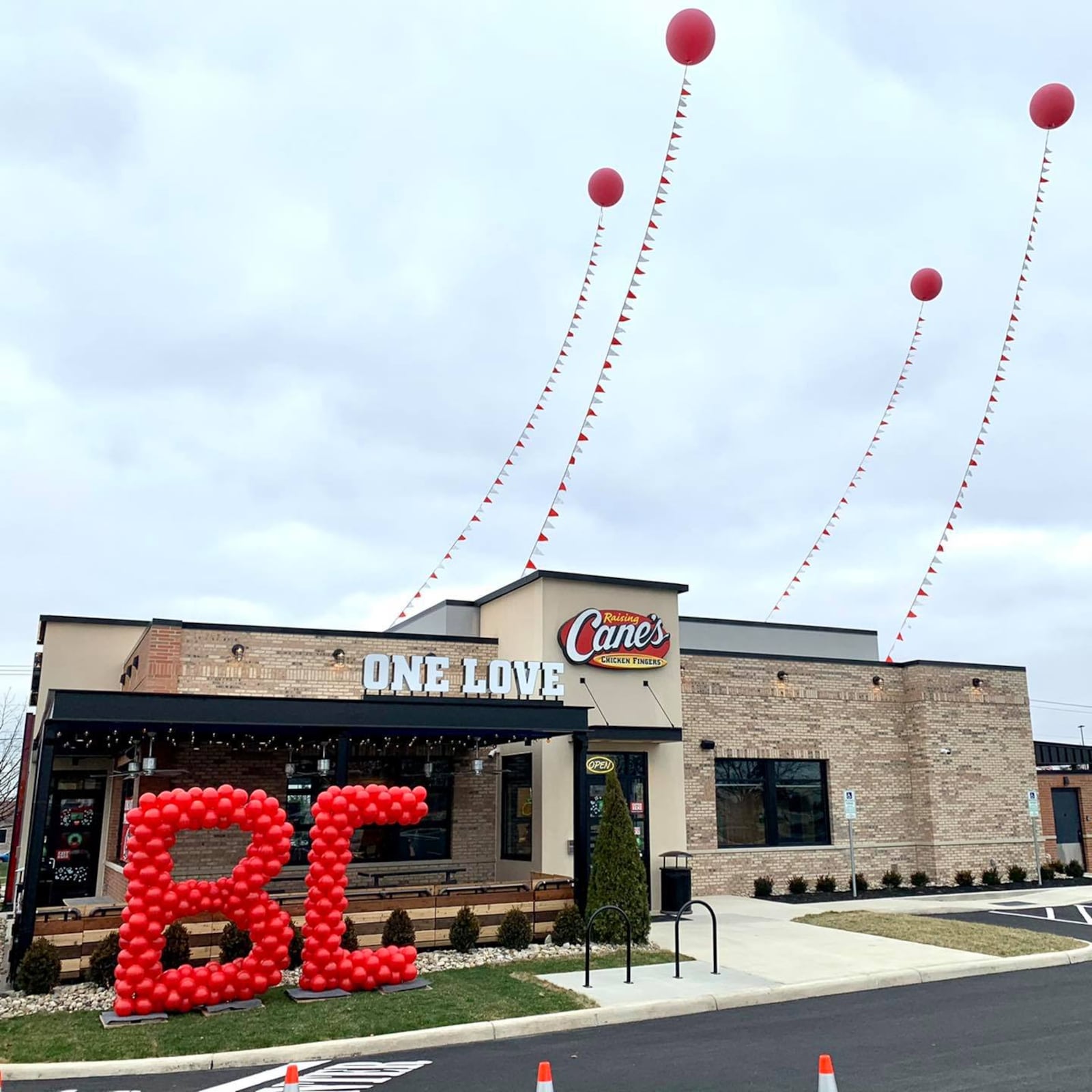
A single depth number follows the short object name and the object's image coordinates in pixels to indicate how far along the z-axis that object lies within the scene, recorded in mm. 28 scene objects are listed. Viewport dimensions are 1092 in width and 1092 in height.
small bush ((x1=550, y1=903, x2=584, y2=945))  15391
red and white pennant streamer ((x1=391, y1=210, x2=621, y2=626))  16547
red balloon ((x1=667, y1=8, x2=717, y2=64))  11555
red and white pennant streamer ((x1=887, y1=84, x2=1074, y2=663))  13586
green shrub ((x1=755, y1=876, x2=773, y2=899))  22250
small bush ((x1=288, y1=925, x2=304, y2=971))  13562
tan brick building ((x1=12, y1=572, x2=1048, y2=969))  16375
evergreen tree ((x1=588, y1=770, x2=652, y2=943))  15297
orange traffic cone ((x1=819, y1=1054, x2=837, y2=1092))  6609
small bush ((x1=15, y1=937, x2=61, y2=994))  12062
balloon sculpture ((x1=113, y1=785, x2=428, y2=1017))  11297
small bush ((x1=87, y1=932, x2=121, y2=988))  12430
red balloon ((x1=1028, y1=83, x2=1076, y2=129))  13586
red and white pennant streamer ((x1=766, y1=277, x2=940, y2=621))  16922
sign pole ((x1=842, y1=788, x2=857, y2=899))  22328
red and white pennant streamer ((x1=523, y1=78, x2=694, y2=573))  14203
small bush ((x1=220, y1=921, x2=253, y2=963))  13031
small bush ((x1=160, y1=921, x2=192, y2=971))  12711
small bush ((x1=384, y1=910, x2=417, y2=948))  14305
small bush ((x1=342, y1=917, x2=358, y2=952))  13492
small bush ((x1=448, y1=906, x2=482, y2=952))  14672
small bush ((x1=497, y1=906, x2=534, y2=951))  14969
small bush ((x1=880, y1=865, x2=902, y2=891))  24078
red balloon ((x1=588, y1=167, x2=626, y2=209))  14594
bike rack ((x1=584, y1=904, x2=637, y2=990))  11990
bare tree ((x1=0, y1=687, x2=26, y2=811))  53281
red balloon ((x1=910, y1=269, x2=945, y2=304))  16906
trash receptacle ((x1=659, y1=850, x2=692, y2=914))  19016
